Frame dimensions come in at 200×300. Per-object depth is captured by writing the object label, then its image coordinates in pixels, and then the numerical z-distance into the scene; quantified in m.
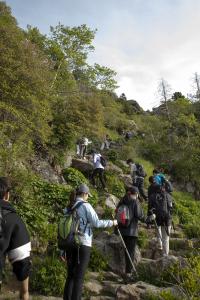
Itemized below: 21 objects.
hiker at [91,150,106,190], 17.11
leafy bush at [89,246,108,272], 9.28
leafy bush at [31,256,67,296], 7.80
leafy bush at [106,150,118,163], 26.36
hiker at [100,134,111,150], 28.41
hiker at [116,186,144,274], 8.49
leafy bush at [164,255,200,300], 5.87
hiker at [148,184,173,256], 10.13
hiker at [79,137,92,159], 21.53
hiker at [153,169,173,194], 10.91
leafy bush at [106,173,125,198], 18.08
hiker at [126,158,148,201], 16.91
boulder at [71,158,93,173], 19.50
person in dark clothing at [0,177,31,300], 5.02
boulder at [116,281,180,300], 7.18
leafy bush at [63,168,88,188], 17.09
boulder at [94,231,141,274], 9.38
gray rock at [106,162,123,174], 20.80
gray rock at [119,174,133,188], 19.96
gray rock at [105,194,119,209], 14.44
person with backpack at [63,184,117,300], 6.39
